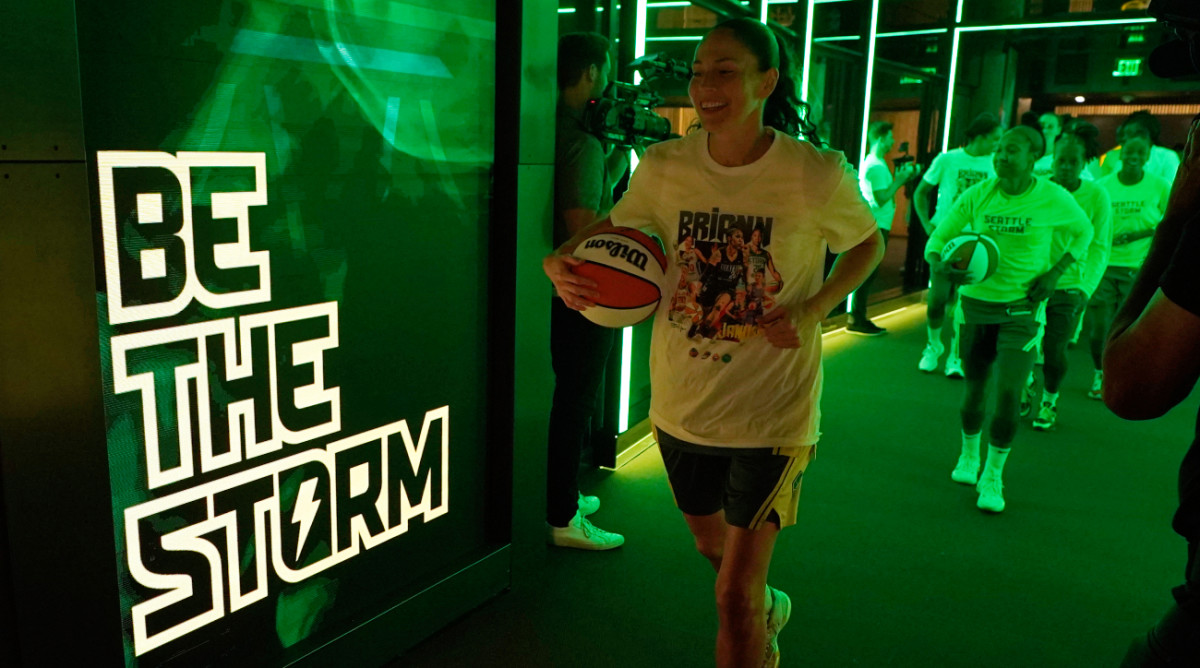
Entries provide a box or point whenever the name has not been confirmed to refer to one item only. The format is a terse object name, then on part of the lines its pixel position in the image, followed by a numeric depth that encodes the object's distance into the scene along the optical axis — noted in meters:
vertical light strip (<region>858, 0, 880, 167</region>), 8.23
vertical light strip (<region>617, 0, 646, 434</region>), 4.29
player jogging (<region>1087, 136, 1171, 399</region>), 5.87
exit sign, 12.99
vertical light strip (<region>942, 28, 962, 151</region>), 10.00
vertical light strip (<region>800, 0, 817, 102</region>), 6.91
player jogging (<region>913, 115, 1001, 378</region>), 6.59
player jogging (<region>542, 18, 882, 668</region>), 2.05
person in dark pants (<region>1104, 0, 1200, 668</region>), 1.07
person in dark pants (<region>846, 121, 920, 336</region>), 7.41
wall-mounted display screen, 1.85
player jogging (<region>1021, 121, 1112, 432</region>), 4.57
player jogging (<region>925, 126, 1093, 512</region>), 3.89
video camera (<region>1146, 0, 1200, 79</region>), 1.10
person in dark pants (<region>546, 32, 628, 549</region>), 3.12
